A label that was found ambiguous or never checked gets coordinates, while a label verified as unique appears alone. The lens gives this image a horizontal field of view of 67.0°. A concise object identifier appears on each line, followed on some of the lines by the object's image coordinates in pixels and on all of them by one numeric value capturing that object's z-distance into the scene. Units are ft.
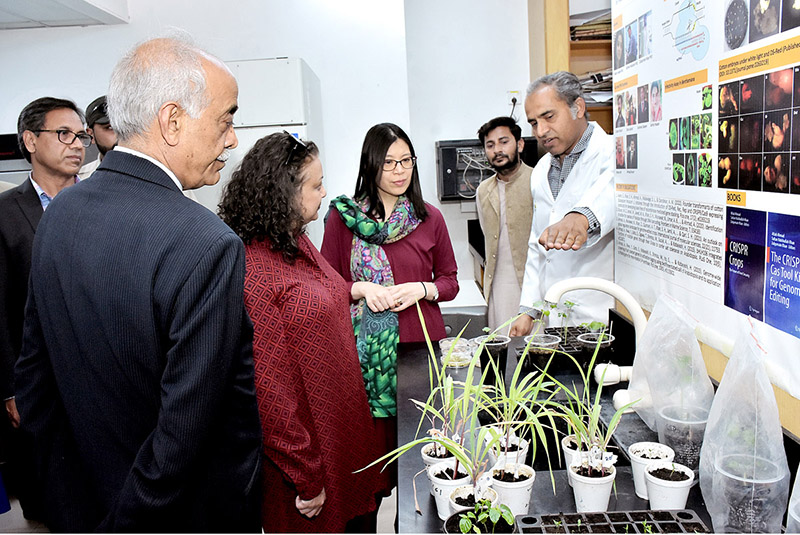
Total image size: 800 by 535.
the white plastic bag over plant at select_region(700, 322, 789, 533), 2.65
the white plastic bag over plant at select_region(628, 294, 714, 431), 3.48
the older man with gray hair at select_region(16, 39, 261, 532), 3.08
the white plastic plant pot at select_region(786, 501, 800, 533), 2.31
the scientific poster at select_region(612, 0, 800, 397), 3.30
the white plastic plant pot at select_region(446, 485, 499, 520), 2.91
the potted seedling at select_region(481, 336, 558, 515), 3.02
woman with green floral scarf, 6.72
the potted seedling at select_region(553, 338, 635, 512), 3.00
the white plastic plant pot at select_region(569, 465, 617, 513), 2.98
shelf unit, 11.81
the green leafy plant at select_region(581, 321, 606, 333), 5.18
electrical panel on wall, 13.19
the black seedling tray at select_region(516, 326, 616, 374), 4.87
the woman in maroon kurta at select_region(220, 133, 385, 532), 4.66
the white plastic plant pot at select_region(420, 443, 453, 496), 3.43
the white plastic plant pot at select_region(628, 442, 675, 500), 3.17
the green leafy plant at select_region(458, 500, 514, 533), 2.65
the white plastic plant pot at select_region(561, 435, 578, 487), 3.34
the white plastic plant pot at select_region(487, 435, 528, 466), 3.25
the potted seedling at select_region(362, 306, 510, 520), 3.11
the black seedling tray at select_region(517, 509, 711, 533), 2.63
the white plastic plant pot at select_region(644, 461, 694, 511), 2.95
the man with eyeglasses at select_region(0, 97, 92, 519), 6.79
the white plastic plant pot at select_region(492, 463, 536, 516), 3.01
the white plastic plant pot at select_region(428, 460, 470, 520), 3.09
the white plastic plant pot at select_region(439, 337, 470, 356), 5.21
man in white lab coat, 6.93
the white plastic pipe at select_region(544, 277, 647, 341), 4.38
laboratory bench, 3.12
